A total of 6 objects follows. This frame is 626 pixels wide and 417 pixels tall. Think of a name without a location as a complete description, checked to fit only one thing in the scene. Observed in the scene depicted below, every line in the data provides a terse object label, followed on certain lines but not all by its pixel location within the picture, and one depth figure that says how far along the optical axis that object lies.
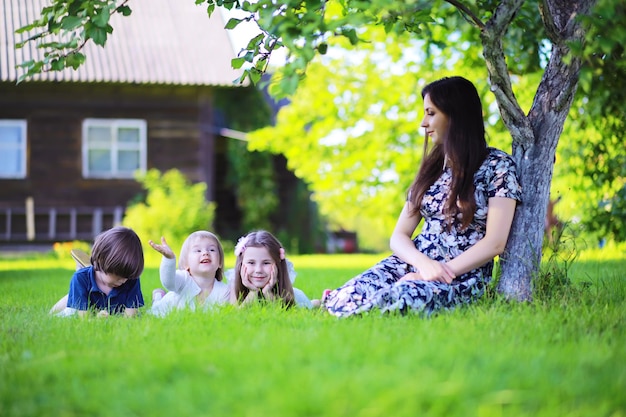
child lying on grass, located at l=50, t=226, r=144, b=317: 4.57
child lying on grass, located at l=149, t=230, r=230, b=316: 4.86
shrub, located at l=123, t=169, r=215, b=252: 13.98
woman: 4.20
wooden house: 15.54
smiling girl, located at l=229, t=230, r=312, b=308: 4.71
